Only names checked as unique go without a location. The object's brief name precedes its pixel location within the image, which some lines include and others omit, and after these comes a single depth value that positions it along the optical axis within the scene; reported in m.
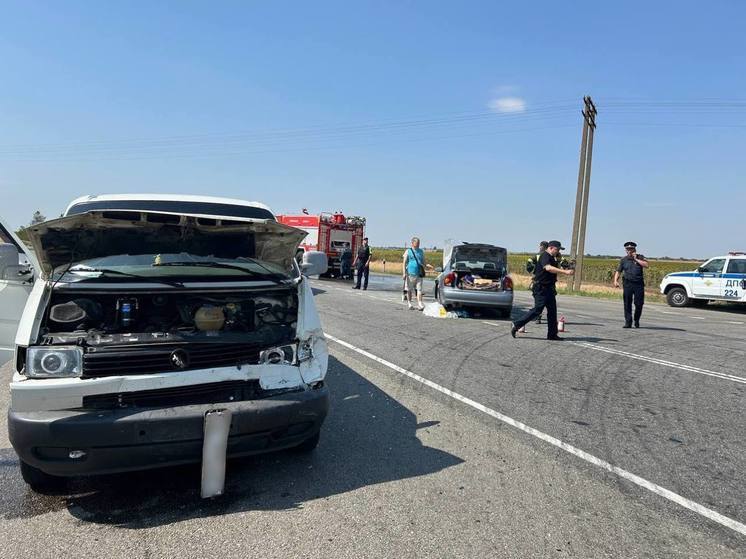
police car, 19.50
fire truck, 28.17
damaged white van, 3.19
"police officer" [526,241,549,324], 10.34
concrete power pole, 25.44
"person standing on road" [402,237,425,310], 14.70
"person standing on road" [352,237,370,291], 20.94
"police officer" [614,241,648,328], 12.10
